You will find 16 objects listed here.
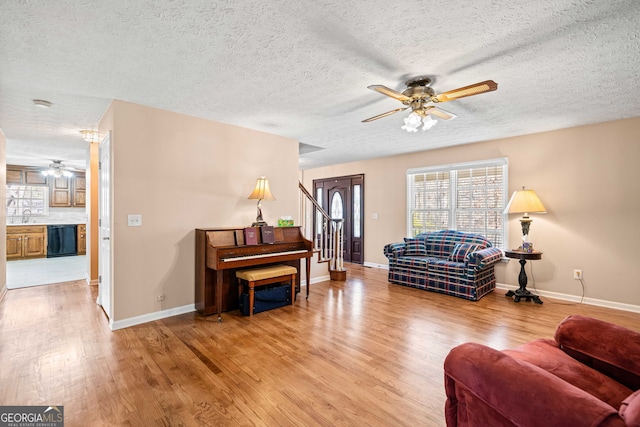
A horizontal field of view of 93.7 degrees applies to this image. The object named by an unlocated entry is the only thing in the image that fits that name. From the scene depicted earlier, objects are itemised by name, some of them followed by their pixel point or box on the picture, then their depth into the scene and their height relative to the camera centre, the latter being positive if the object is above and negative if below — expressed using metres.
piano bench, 3.51 -0.79
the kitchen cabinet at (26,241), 6.98 -0.72
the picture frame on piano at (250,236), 3.72 -0.31
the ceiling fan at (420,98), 2.42 +0.95
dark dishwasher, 7.46 -0.74
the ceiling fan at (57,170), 7.24 +1.03
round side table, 4.06 -0.94
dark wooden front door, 6.93 +0.09
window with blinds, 4.86 +0.23
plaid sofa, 4.20 -0.78
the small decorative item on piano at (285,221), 4.41 -0.15
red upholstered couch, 0.92 -0.67
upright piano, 3.38 -0.59
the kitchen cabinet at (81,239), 7.84 -0.73
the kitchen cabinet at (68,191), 7.81 +0.55
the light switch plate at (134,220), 3.23 -0.10
